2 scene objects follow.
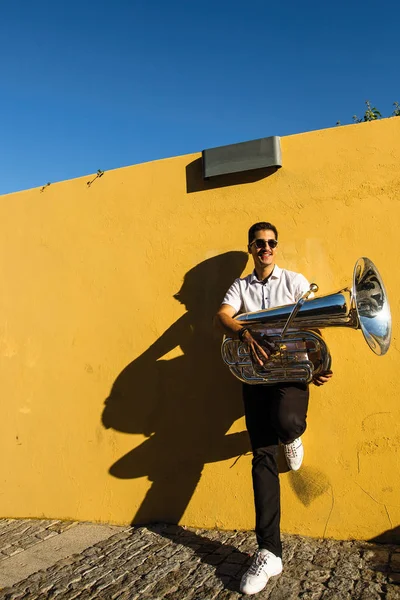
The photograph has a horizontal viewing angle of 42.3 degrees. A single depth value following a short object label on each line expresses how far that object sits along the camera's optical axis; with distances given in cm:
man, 280
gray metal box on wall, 354
